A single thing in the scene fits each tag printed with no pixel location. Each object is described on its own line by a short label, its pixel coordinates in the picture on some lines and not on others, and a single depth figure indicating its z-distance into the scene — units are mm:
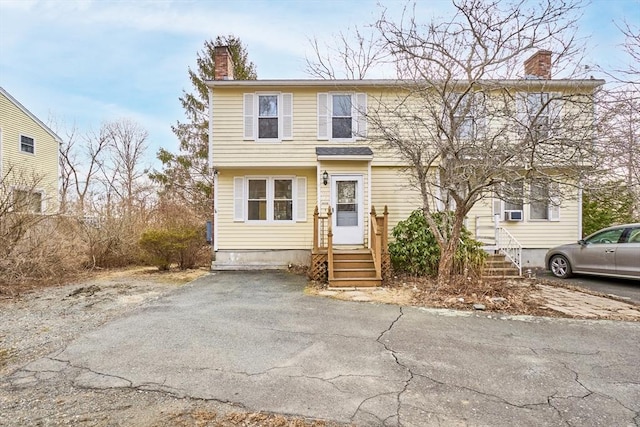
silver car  7918
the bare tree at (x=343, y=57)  12266
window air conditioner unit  10883
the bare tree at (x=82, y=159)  21484
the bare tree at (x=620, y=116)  6570
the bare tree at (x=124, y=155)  22242
